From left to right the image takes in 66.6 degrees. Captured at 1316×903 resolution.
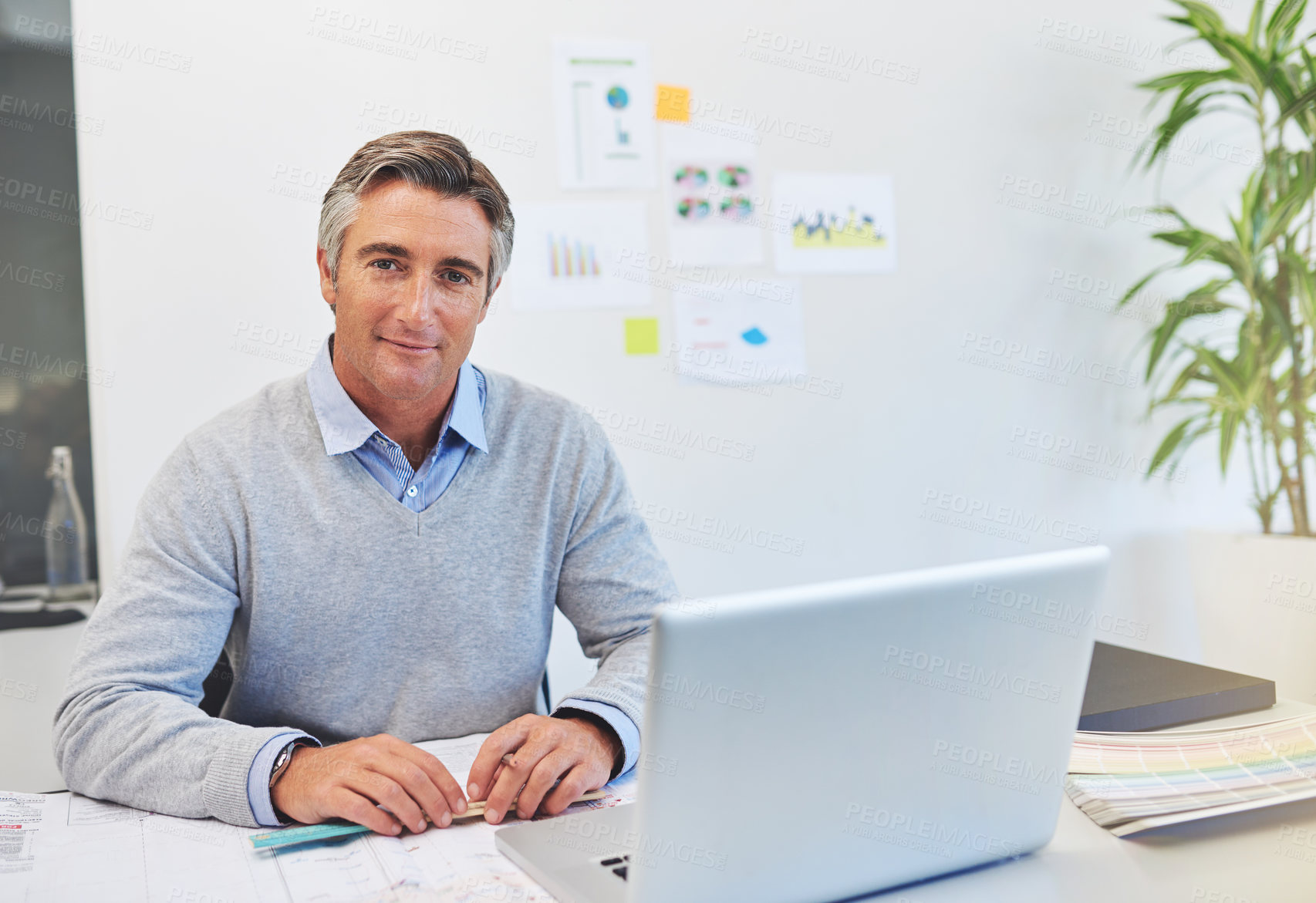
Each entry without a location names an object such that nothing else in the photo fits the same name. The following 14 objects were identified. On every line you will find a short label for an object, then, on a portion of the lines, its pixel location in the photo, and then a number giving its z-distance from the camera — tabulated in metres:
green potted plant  2.50
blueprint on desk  0.78
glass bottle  2.04
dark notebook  1.12
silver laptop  0.65
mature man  1.23
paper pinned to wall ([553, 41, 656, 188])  2.41
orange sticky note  2.49
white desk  0.79
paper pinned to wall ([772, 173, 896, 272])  2.60
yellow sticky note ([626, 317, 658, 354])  2.50
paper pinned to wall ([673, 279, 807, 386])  2.54
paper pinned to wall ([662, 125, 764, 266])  2.50
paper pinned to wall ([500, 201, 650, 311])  2.42
